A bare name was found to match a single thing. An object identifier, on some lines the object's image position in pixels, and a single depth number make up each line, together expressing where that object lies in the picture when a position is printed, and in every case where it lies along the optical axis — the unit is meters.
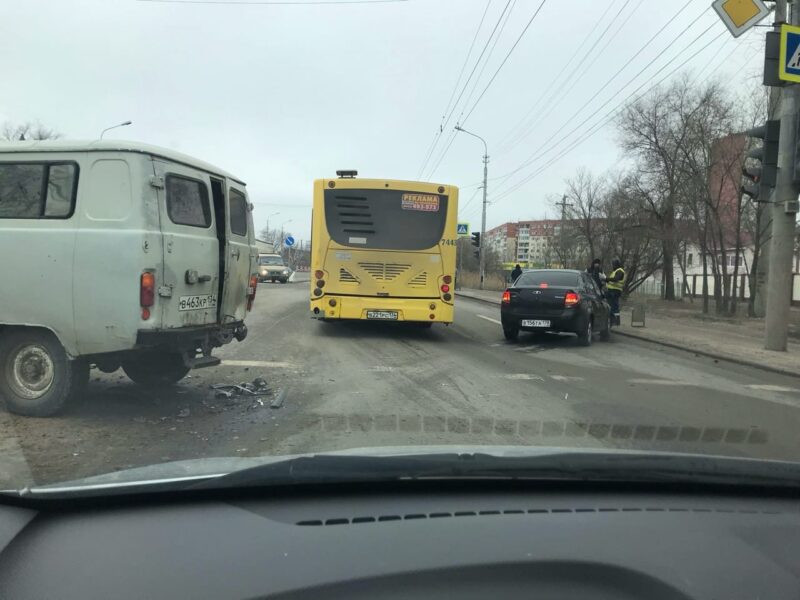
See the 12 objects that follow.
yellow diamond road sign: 11.63
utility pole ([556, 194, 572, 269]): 43.67
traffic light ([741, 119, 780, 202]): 12.07
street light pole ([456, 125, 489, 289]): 42.94
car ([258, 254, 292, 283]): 40.19
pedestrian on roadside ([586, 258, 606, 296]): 19.85
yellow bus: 12.95
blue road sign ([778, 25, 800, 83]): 11.32
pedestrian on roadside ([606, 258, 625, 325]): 17.61
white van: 5.78
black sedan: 13.02
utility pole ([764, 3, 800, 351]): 12.07
